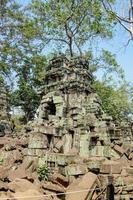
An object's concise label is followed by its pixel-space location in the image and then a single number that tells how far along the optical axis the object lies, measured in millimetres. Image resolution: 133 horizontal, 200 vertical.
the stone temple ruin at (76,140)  5420
